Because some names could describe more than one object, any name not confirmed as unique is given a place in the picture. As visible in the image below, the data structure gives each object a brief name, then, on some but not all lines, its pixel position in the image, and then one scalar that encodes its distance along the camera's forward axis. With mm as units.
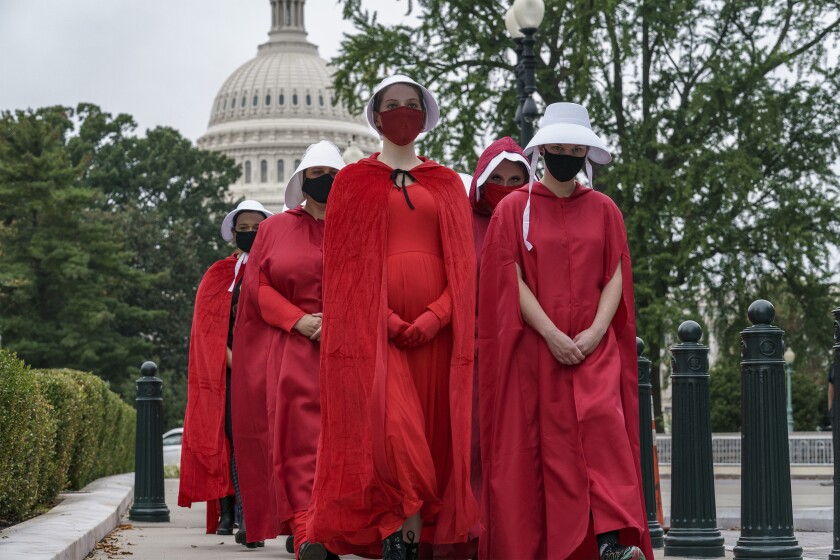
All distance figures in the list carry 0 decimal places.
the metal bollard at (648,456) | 9805
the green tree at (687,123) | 31109
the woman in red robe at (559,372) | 6473
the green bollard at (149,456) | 12977
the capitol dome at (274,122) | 153750
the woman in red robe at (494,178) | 8148
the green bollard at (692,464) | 8852
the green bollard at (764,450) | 7883
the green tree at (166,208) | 69438
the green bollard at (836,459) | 7531
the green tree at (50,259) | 48031
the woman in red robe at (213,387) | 10797
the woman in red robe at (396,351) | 6629
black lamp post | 18344
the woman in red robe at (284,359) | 7754
